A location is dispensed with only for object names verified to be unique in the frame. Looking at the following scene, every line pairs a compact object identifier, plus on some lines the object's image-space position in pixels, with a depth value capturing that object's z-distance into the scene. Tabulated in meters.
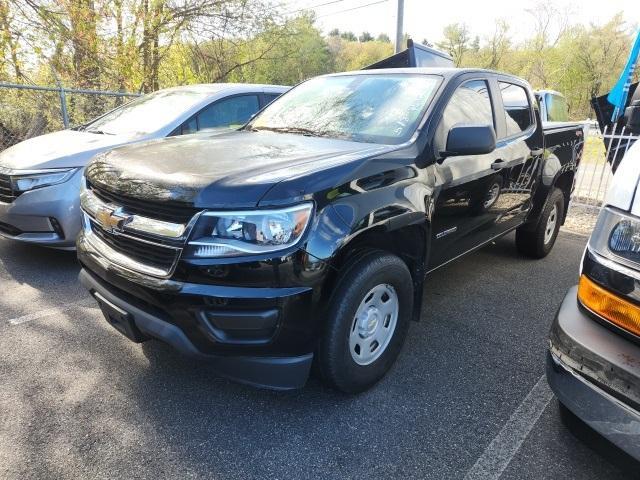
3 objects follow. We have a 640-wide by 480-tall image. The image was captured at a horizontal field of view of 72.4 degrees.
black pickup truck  1.80
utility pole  15.51
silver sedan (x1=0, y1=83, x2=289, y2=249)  3.69
